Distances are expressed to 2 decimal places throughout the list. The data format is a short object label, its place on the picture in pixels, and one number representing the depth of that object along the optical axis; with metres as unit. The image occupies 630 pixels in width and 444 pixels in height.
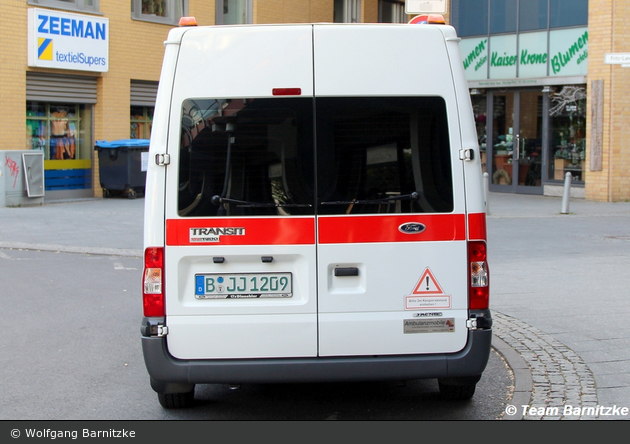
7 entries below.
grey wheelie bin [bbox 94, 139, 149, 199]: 20.23
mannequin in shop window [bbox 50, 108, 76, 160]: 20.39
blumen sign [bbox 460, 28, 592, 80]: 21.11
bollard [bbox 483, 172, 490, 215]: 16.75
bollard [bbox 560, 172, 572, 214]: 17.19
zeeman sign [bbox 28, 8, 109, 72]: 19.09
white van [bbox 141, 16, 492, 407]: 4.51
